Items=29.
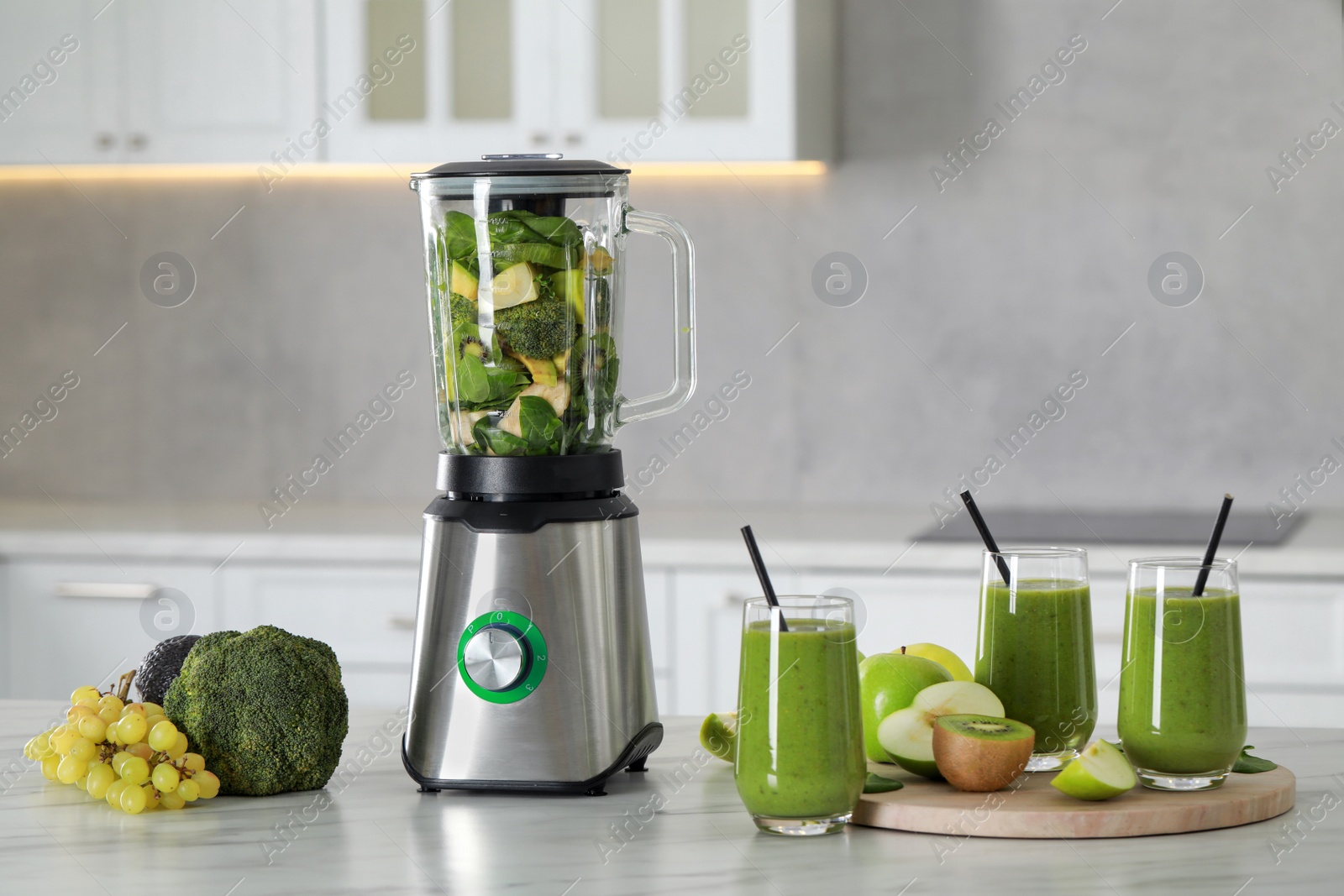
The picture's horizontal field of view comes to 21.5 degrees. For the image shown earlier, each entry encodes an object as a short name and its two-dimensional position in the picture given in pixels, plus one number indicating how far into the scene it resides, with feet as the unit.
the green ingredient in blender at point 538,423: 7.34
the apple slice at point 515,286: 7.33
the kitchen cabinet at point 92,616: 12.05
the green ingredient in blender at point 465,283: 7.37
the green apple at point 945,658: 7.42
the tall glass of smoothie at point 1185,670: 6.99
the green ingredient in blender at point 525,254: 7.33
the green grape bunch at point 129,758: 7.16
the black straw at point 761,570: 6.85
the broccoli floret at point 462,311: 7.36
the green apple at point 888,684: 7.22
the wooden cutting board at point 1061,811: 6.89
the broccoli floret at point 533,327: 7.33
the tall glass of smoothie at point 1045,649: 7.20
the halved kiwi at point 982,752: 6.99
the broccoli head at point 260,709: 7.20
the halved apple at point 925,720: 7.11
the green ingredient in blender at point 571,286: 7.36
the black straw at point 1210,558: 6.97
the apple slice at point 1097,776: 6.95
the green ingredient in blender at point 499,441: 7.34
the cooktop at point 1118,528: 11.43
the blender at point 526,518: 7.24
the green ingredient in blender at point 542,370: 7.35
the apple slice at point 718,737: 7.40
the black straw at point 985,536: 7.23
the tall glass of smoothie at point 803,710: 6.83
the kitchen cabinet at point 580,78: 12.22
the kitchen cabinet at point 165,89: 12.89
